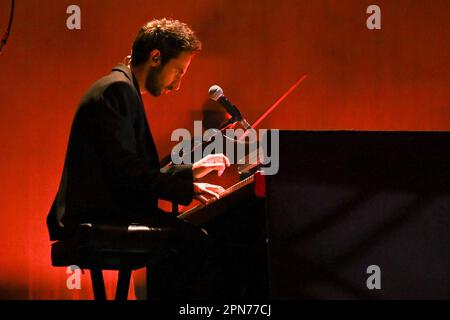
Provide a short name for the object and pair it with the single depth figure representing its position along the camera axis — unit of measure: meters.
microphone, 5.24
